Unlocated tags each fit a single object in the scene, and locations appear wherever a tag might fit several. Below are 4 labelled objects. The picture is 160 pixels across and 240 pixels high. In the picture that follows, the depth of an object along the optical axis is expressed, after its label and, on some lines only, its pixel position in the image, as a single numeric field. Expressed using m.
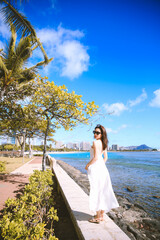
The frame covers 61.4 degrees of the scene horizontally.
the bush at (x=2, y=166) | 8.90
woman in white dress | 2.85
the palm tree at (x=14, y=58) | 5.29
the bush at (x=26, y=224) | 1.89
